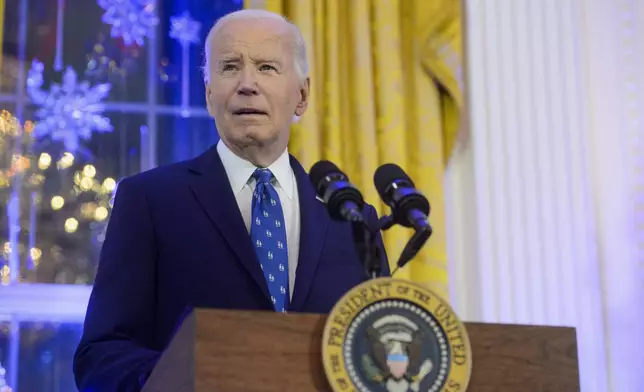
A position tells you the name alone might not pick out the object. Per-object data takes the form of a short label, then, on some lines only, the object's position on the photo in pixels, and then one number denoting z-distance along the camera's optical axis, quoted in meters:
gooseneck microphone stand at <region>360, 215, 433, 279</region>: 2.89
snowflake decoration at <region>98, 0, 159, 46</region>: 6.43
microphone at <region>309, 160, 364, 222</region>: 2.87
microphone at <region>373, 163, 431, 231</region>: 2.87
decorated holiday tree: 5.89
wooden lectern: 2.47
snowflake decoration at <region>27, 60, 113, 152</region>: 6.14
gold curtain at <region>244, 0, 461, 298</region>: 5.81
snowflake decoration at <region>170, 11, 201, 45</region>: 6.44
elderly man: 3.59
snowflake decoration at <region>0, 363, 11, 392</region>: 5.58
